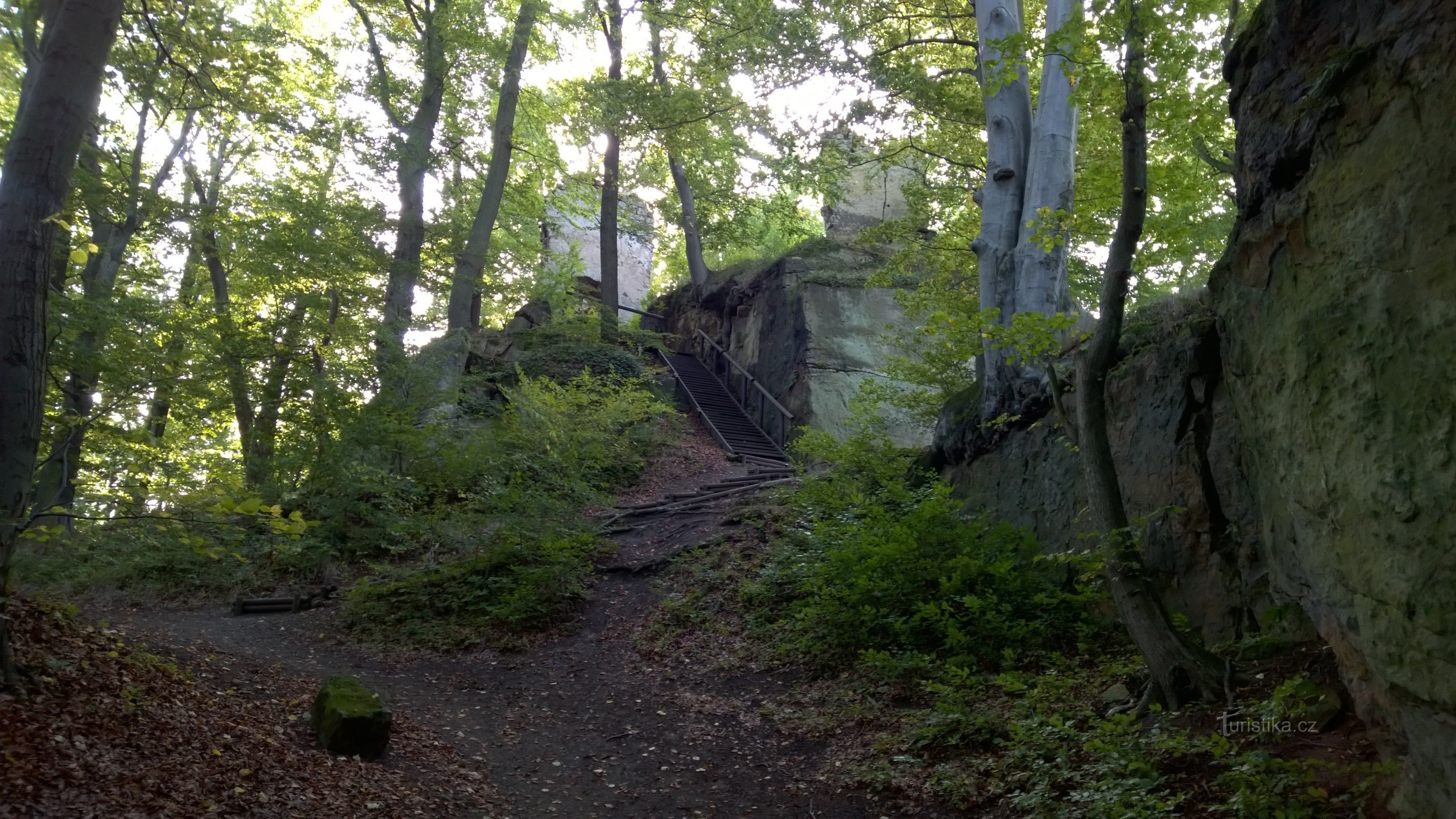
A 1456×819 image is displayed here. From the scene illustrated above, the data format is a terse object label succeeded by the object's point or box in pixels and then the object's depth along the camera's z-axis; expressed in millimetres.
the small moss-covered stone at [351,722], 4789
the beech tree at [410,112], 14539
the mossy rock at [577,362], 18047
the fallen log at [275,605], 9586
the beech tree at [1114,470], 4402
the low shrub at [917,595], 6012
